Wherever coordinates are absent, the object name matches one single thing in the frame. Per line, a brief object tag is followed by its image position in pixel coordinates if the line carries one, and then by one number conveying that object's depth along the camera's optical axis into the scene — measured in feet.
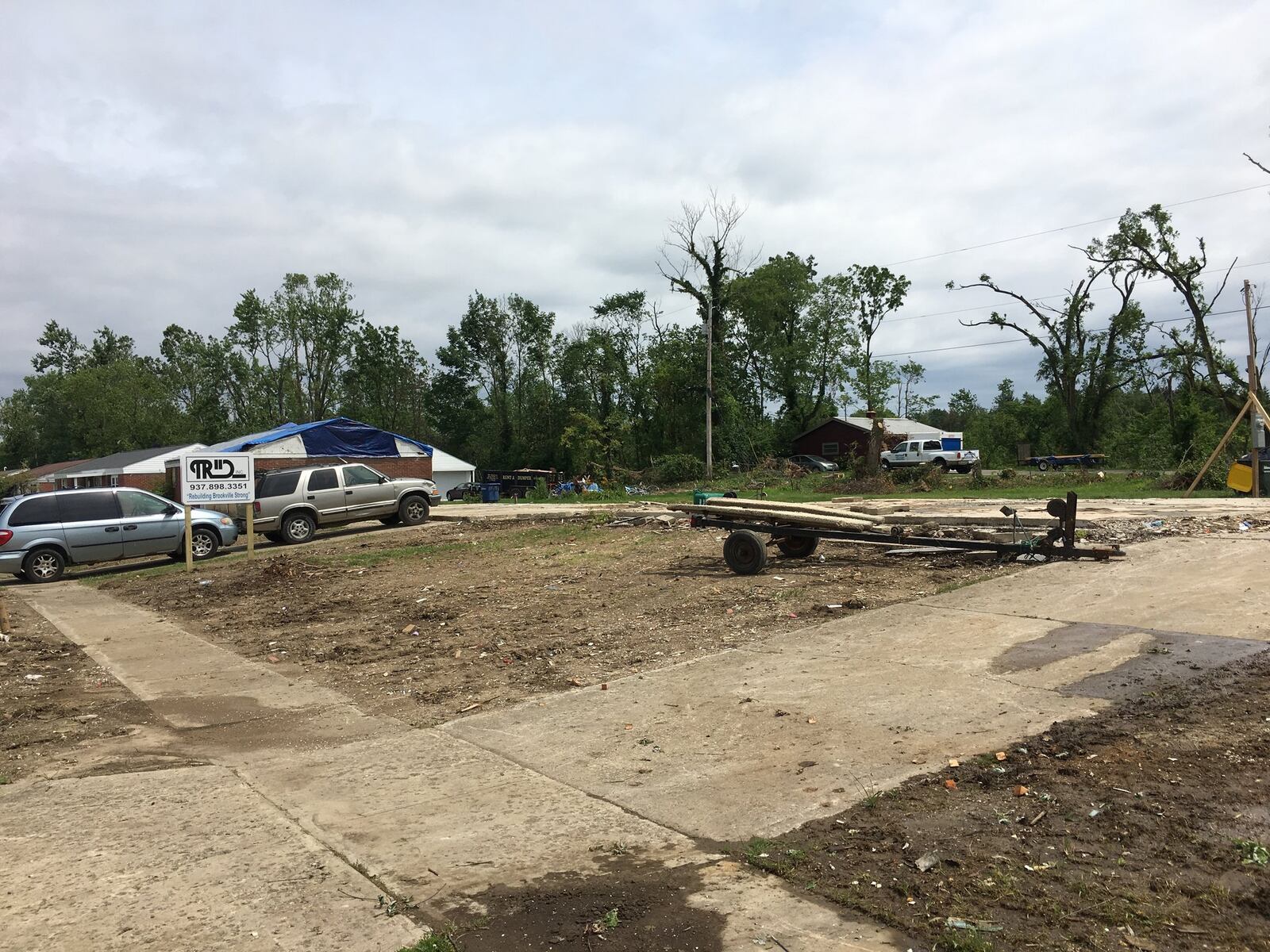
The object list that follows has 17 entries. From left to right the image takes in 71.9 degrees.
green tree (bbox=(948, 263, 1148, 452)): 189.67
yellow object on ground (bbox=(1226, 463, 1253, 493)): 71.51
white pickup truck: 147.33
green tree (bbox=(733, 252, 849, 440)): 214.07
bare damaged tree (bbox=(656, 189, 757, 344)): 174.19
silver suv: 66.28
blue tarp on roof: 122.83
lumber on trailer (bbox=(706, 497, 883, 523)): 40.37
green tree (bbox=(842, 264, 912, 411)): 222.69
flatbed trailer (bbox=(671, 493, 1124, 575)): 36.24
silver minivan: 54.29
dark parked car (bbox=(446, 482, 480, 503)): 140.15
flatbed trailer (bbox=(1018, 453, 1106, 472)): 171.13
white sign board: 54.44
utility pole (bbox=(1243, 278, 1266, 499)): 74.54
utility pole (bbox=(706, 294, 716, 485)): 143.54
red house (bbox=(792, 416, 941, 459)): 209.05
